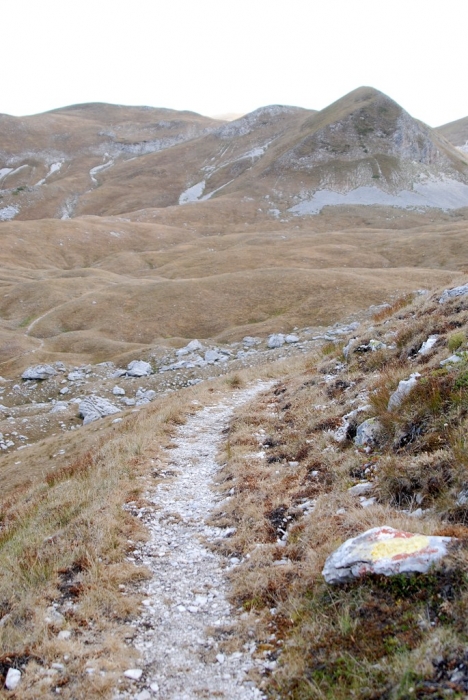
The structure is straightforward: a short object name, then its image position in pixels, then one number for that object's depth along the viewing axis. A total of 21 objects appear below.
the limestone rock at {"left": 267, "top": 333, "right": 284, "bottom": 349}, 39.56
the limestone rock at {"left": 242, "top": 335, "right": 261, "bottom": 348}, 41.59
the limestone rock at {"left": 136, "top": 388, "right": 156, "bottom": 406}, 31.18
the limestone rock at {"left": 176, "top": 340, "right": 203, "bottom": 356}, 40.66
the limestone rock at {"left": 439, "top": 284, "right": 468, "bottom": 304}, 16.31
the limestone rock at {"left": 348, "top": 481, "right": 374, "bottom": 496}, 8.55
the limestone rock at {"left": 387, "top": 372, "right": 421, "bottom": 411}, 10.33
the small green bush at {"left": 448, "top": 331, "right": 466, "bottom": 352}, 11.45
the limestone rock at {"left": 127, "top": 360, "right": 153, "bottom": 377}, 36.97
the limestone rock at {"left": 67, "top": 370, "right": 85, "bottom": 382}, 37.00
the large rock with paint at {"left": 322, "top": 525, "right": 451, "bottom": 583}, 5.86
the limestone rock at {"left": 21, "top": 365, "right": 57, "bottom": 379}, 37.50
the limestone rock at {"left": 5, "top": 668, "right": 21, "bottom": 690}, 5.71
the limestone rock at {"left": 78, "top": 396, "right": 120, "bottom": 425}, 29.25
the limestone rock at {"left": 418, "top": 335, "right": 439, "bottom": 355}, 12.79
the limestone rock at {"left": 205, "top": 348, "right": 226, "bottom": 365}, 38.54
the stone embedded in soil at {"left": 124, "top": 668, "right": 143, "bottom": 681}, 5.71
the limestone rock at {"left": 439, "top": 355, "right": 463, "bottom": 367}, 10.45
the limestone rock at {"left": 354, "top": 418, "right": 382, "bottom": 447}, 10.21
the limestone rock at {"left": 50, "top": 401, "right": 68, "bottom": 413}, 31.10
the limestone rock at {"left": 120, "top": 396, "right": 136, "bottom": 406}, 31.23
